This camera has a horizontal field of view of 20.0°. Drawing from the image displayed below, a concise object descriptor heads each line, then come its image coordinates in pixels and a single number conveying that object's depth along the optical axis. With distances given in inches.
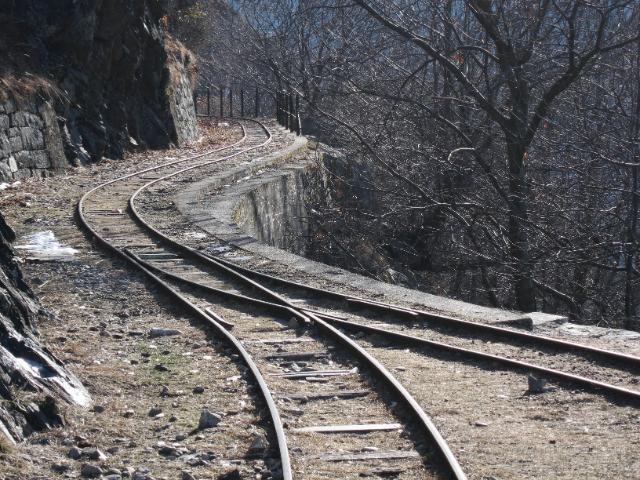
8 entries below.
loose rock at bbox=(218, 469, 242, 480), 422.3
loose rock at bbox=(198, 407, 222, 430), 502.8
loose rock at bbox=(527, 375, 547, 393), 557.7
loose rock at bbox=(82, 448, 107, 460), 448.1
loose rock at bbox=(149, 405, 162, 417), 527.2
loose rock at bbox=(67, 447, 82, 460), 447.8
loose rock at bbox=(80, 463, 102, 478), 425.1
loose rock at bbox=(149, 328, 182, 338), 718.4
